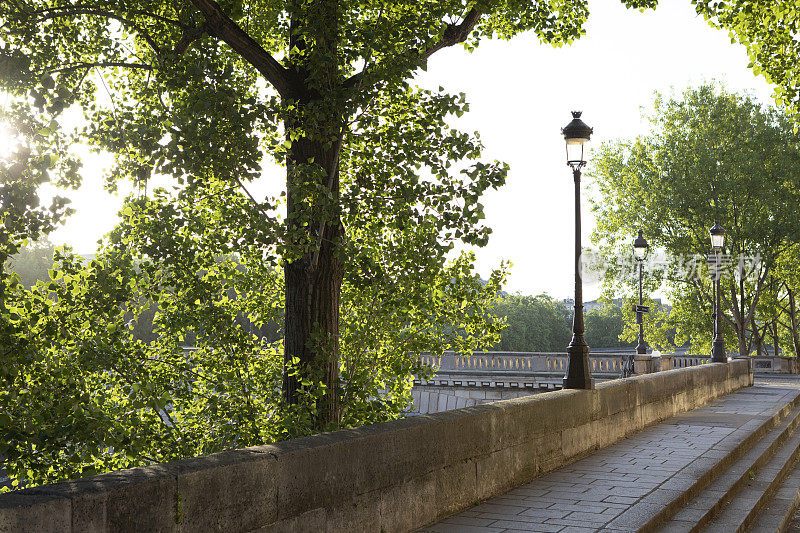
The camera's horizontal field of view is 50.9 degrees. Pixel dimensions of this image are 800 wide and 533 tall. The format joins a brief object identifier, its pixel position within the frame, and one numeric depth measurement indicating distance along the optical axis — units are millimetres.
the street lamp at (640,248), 25703
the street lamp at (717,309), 21422
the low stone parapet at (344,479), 3553
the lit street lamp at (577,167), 10398
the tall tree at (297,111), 7754
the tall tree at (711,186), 40625
